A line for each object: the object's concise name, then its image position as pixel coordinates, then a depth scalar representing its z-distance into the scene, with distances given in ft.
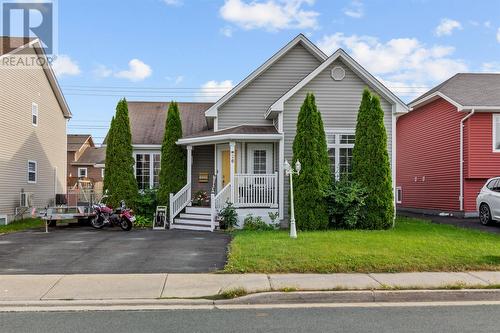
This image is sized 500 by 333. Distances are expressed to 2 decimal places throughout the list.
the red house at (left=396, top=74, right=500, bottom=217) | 67.46
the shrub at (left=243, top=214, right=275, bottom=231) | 53.36
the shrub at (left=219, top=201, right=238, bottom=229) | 53.67
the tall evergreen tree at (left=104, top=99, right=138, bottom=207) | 63.16
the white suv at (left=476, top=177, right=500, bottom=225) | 53.42
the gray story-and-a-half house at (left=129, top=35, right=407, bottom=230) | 55.62
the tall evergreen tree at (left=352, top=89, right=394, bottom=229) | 51.65
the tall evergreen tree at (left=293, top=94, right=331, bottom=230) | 50.08
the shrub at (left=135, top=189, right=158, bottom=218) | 62.89
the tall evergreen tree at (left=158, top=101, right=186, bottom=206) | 62.34
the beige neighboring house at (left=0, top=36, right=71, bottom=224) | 66.69
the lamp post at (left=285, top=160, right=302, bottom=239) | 43.31
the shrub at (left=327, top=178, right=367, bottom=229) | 50.24
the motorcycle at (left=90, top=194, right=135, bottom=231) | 55.16
